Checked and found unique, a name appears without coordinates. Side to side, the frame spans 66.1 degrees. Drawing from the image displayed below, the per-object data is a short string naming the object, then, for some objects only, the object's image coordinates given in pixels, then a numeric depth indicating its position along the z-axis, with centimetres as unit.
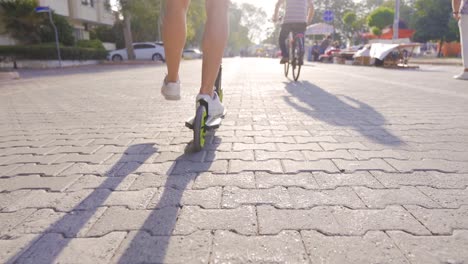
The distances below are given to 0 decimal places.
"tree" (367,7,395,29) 4600
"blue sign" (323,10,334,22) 3000
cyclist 743
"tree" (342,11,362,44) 5388
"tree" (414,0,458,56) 3789
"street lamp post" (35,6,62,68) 1543
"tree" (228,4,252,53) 8372
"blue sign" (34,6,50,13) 1542
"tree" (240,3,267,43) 10819
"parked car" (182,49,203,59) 3986
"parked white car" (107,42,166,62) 2802
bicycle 745
